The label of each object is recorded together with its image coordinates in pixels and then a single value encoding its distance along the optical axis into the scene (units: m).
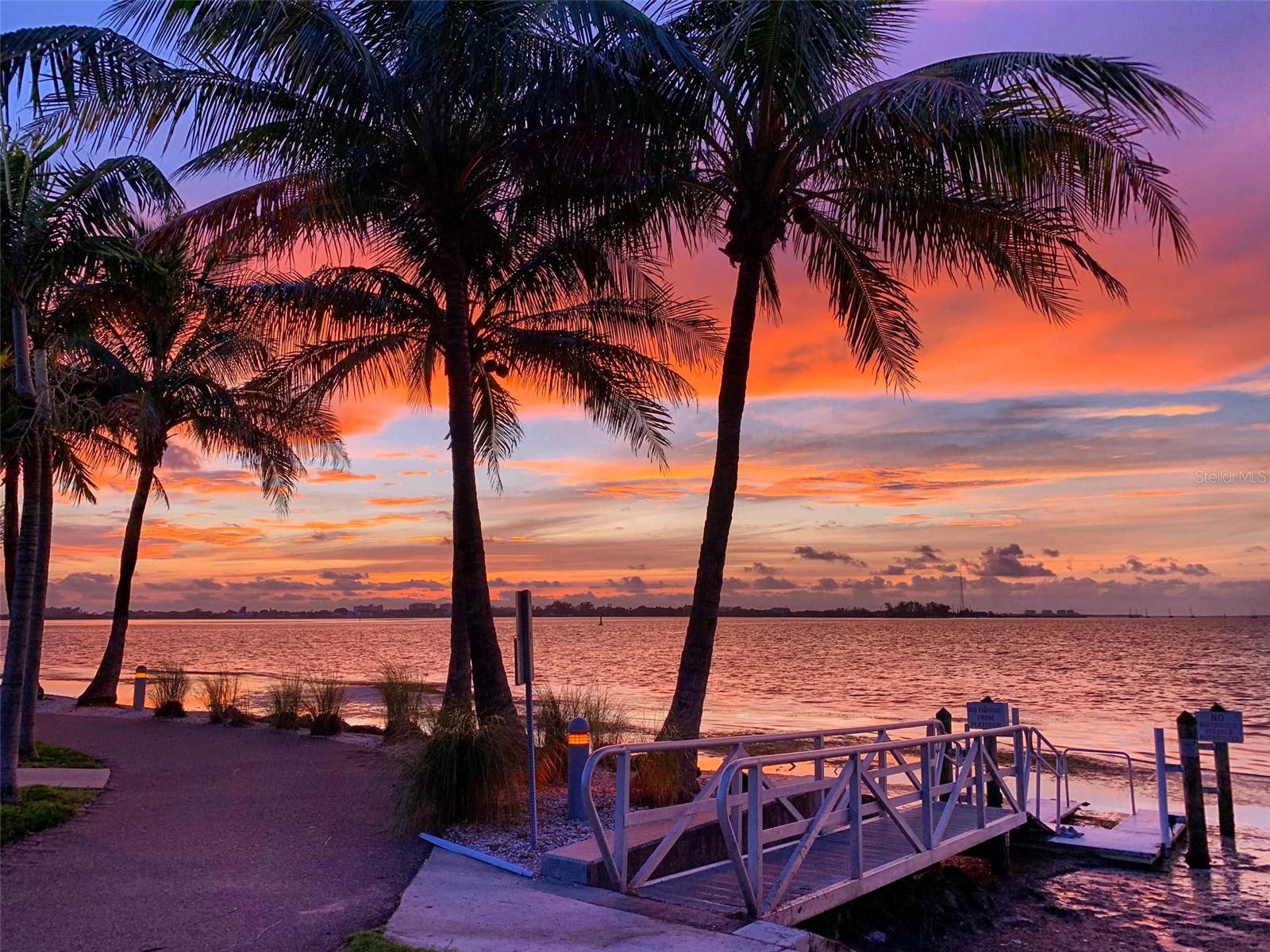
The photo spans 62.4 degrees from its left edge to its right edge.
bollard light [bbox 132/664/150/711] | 22.33
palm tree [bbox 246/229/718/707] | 16.48
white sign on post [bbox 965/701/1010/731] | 12.67
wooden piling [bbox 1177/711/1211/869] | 12.65
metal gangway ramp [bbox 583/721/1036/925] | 7.43
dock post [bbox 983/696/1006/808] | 11.97
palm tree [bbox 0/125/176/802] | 10.45
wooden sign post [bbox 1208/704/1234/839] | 13.76
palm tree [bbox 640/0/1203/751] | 10.93
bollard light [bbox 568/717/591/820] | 9.80
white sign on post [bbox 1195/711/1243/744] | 12.84
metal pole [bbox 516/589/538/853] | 8.59
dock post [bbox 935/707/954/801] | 13.46
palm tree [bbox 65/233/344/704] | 17.64
